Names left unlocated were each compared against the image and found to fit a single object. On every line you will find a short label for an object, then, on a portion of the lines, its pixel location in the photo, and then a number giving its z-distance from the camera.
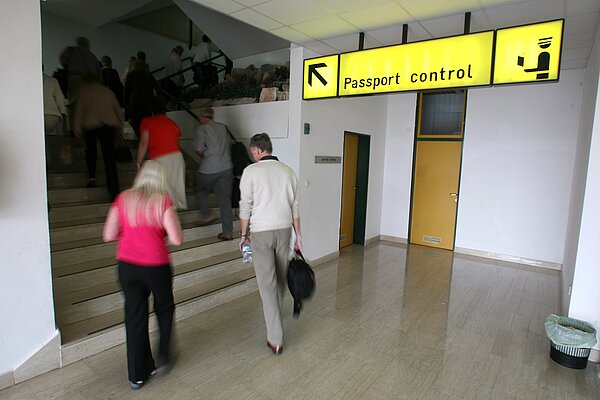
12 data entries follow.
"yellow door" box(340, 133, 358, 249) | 6.23
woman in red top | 3.66
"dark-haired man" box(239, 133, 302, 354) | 2.71
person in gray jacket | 4.16
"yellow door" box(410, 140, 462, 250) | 6.41
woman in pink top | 2.14
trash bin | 2.71
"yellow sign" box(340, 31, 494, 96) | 2.95
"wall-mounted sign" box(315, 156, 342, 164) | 5.09
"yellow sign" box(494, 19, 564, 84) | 2.69
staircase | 2.85
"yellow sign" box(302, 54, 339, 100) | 3.78
